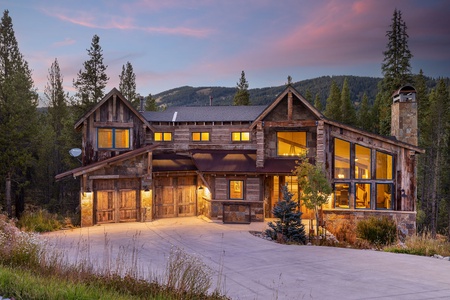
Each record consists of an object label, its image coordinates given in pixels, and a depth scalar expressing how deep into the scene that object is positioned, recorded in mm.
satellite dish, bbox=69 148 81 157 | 20148
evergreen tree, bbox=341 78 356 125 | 52656
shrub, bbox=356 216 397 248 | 15326
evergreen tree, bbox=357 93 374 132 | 52031
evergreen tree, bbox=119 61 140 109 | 43719
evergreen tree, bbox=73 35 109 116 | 31453
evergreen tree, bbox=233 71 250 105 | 50062
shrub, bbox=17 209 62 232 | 16547
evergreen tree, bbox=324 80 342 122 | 51666
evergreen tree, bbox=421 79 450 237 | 37219
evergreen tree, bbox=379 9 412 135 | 34219
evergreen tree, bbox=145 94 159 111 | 49688
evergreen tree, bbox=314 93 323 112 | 60191
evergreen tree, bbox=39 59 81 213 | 31391
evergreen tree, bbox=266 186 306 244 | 14954
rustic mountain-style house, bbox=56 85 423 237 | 19016
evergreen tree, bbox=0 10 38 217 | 23250
